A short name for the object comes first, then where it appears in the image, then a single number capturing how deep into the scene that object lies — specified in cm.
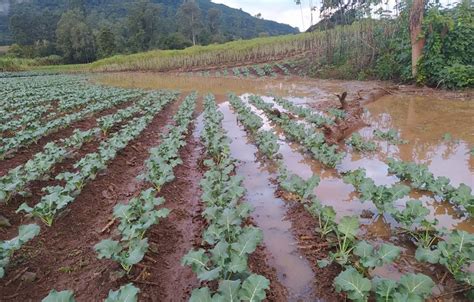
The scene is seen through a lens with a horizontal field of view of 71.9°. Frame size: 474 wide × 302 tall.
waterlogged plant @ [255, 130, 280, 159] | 665
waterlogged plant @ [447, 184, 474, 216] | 405
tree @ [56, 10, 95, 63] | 5766
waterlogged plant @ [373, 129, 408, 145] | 754
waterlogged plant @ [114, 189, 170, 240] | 337
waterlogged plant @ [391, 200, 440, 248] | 354
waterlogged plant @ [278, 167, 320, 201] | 445
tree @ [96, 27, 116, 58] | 5591
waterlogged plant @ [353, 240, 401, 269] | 288
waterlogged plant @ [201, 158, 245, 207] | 419
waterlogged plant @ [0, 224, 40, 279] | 315
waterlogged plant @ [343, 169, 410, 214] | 415
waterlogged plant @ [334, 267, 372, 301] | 252
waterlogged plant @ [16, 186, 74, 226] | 394
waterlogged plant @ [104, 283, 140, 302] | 235
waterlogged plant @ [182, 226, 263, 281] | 267
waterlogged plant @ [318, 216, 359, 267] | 318
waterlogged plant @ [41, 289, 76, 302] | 232
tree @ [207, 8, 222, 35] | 8338
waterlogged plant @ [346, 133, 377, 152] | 706
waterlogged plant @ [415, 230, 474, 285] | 295
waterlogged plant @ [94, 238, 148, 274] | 298
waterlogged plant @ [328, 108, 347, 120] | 969
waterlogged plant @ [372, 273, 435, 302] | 252
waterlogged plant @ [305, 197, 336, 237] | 371
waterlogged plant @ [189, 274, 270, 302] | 236
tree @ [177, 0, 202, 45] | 6862
